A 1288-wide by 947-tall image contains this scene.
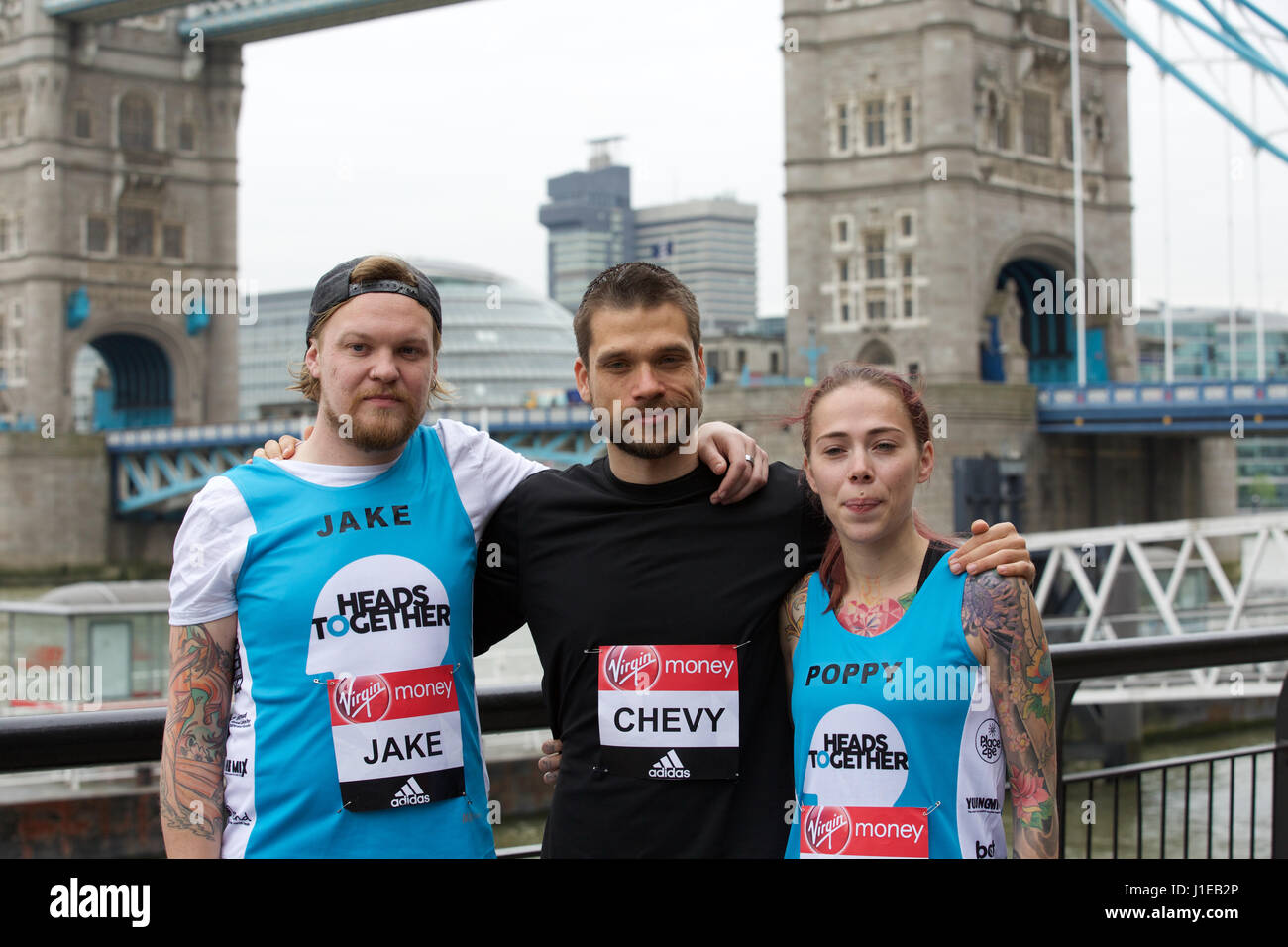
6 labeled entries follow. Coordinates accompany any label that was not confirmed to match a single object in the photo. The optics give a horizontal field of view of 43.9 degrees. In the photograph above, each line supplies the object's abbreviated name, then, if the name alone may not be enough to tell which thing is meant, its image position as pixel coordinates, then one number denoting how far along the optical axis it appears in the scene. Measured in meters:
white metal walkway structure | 18.50
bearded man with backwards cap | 2.58
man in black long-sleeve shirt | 2.64
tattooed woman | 2.50
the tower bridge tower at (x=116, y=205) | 45.53
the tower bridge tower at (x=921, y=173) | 32.81
